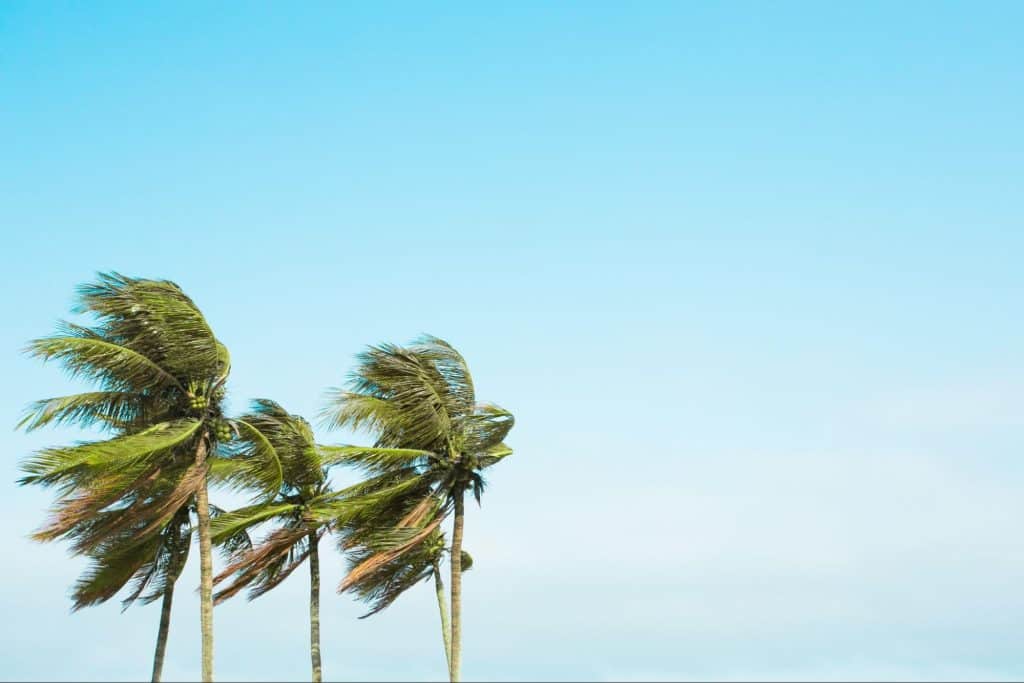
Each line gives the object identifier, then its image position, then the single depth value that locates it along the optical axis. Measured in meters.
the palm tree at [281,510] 37.09
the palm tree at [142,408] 34.09
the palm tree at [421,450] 37.88
